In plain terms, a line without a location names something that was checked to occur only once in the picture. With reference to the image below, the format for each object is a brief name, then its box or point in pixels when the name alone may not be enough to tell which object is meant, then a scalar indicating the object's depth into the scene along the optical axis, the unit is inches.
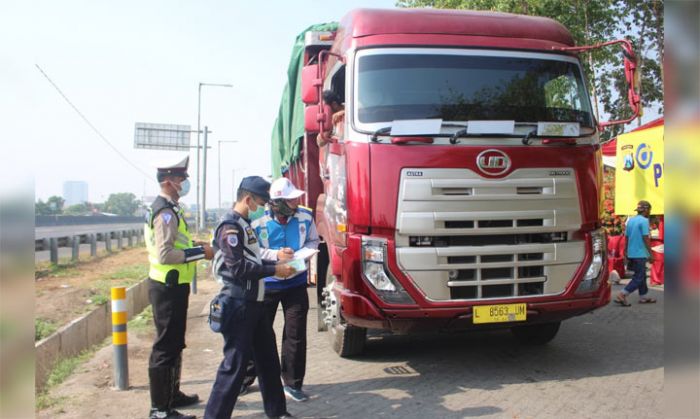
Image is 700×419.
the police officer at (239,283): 148.8
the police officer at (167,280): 166.6
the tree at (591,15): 503.2
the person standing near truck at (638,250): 336.2
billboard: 1432.1
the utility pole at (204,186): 1208.8
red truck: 183.3
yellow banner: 412.8
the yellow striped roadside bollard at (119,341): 199.0
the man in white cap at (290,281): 188.1
